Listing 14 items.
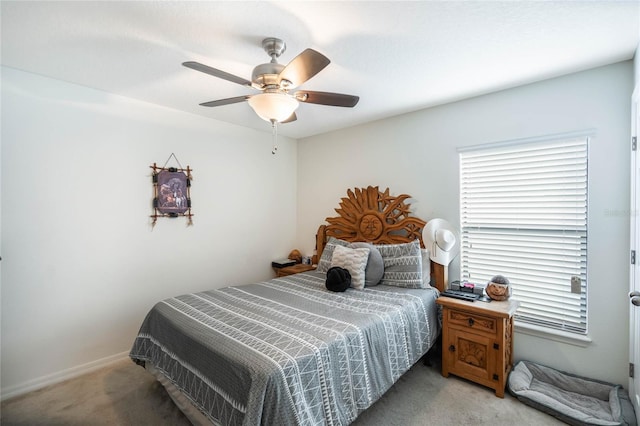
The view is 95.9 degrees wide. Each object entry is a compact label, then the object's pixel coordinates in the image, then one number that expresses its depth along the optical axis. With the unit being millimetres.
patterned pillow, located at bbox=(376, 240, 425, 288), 2674
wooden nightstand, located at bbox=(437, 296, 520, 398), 2158
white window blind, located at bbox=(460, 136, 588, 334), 2275
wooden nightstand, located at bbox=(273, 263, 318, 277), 3762
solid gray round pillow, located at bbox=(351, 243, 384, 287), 2756
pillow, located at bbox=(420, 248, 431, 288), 2715
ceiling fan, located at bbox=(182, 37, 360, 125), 1506
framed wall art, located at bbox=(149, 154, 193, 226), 2953
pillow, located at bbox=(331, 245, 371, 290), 2672
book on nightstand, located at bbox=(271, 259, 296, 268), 3952
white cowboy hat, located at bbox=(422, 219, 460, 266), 2672
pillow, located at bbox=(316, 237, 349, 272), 3199
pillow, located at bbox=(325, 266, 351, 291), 2545
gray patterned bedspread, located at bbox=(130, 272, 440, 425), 1389
